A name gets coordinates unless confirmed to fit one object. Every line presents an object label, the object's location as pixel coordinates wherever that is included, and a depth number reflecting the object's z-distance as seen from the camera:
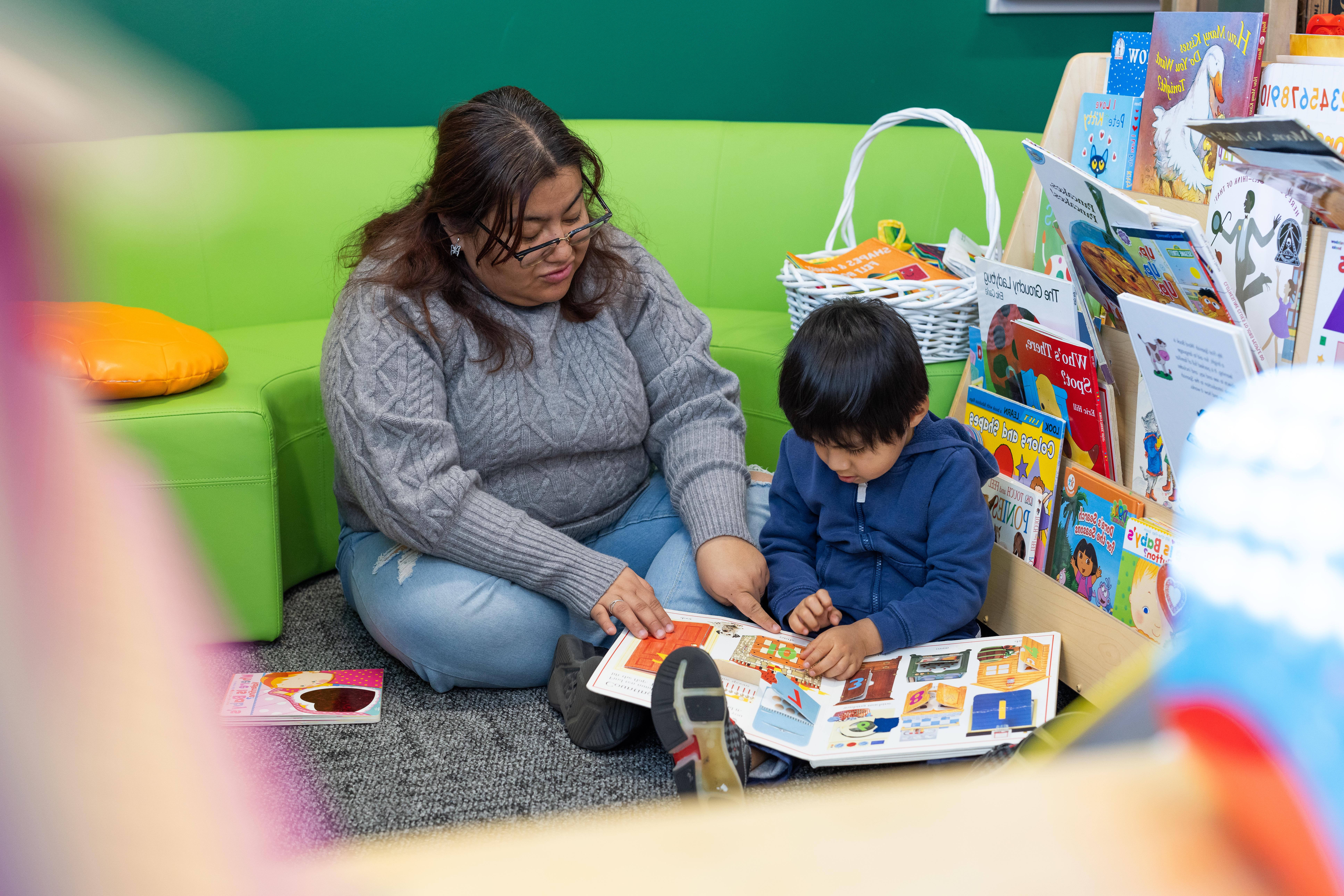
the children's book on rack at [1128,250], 1.06
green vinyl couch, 1.67
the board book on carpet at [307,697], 1.49
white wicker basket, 1.72
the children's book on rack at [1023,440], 1.44
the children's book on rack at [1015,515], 1.47
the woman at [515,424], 1.44
